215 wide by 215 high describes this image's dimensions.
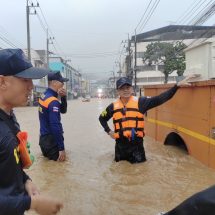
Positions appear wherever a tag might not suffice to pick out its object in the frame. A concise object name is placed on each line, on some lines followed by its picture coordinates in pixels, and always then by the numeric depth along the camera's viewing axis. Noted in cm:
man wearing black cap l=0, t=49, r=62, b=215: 118
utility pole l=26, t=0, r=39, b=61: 2324
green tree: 2275
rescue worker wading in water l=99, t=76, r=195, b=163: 380
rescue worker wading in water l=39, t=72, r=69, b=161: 402
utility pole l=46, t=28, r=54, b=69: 3506
